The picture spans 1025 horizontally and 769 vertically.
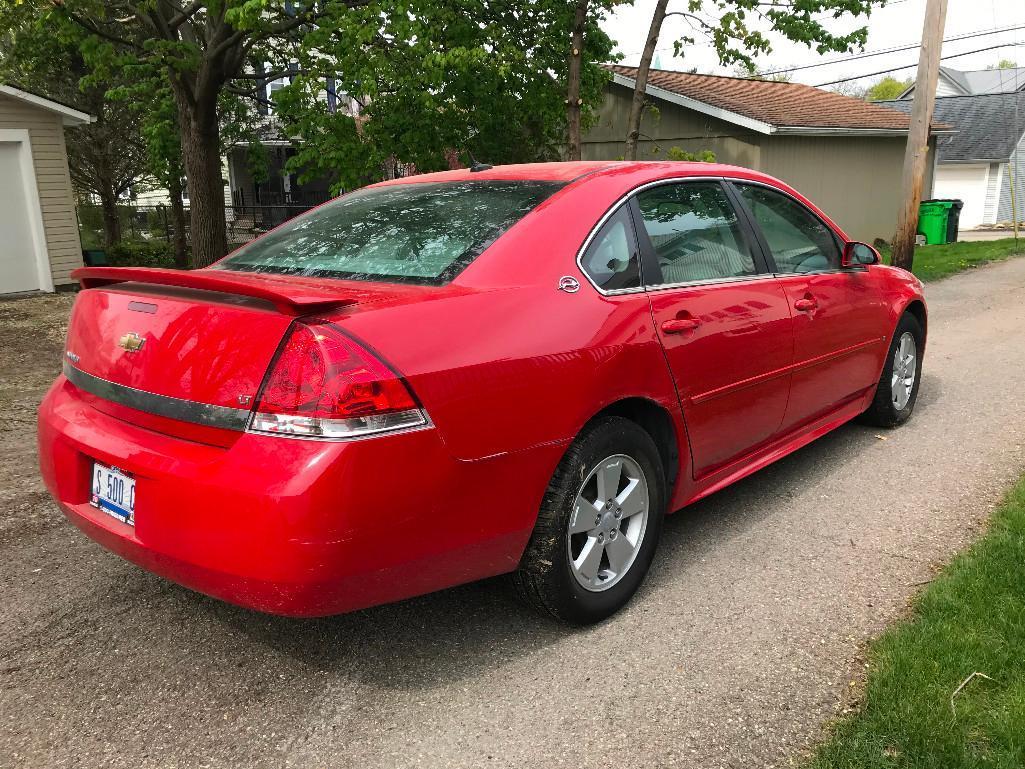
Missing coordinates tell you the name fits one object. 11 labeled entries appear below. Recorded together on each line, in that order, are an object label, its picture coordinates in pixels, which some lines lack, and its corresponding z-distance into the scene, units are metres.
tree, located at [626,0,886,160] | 14.98
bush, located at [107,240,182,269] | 18.12
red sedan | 2.34
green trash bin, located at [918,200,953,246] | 21.81
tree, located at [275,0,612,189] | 11.78
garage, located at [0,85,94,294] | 13.41
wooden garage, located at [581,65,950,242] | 18.45
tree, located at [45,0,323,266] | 11.34
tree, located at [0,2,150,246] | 18.56
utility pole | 11.78
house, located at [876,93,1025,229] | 34.53
